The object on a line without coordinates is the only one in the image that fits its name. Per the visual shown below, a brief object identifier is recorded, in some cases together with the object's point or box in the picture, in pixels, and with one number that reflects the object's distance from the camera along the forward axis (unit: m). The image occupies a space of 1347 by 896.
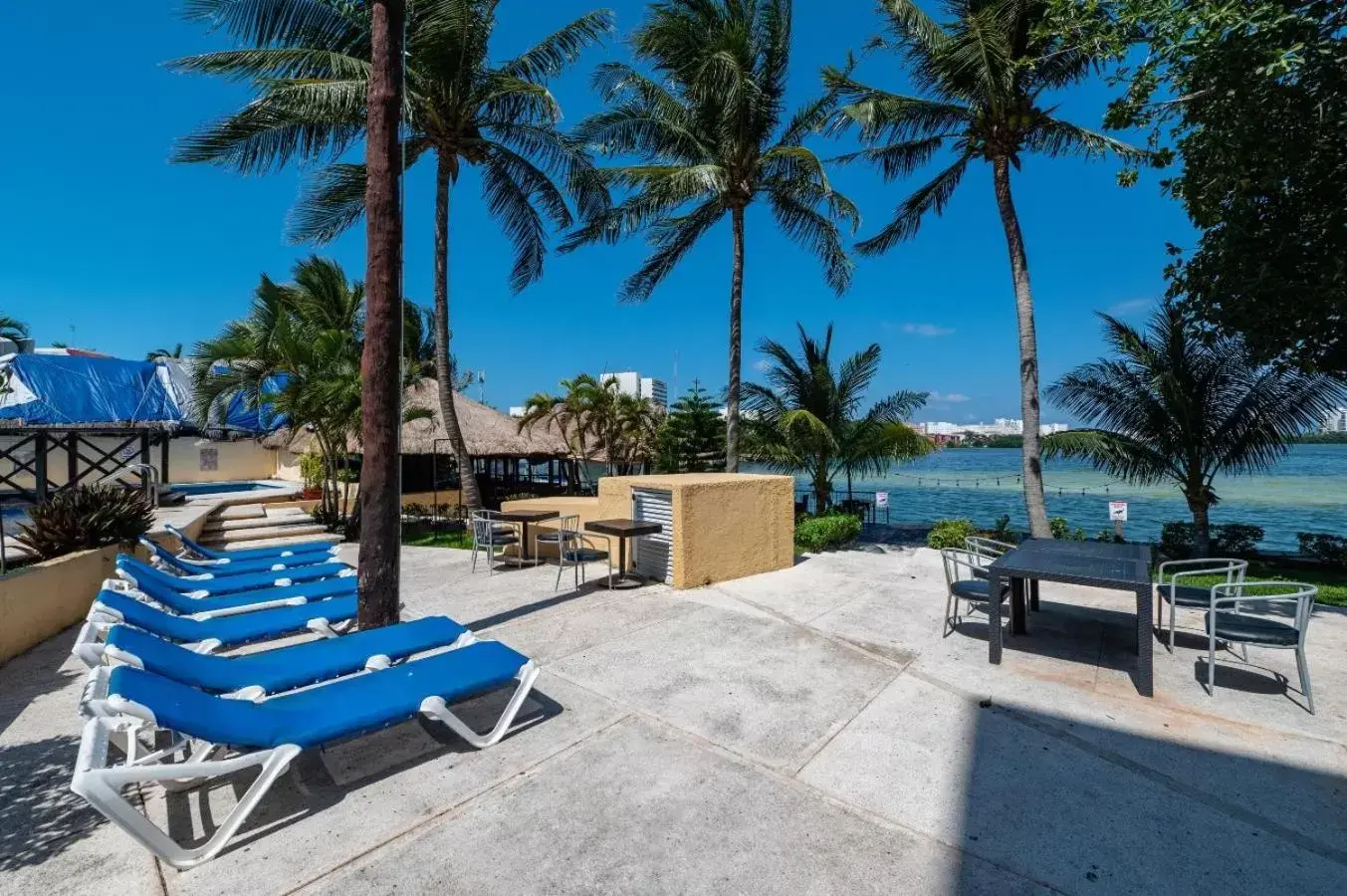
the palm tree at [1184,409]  10.73
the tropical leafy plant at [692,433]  16.88
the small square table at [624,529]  6.89
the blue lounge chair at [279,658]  3.32
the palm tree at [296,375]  11.73
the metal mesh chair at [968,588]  5.23
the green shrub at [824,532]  10.72
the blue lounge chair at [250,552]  7.46
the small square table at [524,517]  8.21
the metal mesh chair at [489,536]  8.26
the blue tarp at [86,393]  12.96
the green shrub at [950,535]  11.30
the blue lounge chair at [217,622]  4.10
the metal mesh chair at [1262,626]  3.96
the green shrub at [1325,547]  12.30
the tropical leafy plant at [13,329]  20.45
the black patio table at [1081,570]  4.21
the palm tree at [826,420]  13.62
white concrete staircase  11.46
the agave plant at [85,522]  6.26
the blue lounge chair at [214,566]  6.46
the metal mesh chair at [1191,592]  4.88
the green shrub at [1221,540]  12.68
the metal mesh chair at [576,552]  7.17
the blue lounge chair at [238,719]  2.35
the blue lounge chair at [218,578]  5.21
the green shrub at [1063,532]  11.96
